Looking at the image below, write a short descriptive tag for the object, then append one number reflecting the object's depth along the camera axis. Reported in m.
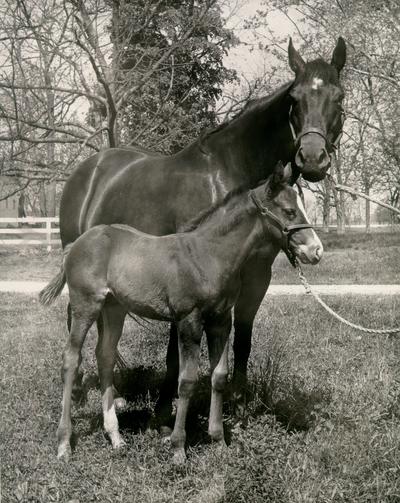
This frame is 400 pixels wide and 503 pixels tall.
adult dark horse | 4.12
